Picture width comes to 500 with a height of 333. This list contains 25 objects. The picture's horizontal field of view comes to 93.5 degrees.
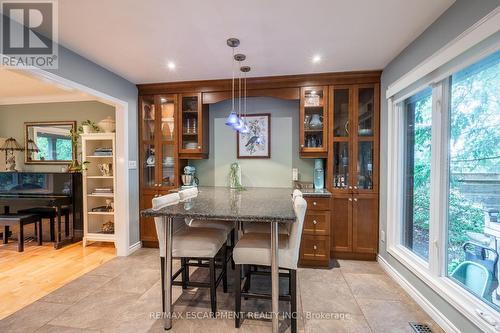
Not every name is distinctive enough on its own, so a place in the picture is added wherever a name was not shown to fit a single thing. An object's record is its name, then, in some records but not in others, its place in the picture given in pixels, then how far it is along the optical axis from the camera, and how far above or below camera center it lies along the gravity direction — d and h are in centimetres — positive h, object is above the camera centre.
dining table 162 -35
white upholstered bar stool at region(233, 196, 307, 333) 175 -71
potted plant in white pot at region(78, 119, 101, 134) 374 +61
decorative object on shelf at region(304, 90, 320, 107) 325 +91
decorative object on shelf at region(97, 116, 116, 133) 368 +63
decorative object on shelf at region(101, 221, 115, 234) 380 -102
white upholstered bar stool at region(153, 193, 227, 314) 189 -66
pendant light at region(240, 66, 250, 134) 281 +107
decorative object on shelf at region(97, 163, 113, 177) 383 -6
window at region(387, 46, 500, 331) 158 -16
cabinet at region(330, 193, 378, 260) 311 -81
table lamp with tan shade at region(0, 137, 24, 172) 435 +28
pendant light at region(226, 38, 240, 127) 226 +119
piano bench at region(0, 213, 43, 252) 354 -85
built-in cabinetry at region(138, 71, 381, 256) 294 +28
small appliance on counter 360 -18
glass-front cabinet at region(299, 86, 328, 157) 319 +60
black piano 380 -45
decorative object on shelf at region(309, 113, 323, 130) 327 +60
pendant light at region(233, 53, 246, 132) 245 +119
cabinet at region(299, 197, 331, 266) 290 -85
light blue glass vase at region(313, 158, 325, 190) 328 -17
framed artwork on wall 364 +42
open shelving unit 369 -35
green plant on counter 358 -17
